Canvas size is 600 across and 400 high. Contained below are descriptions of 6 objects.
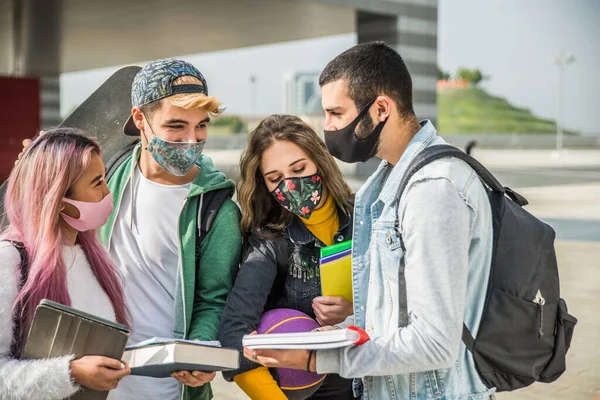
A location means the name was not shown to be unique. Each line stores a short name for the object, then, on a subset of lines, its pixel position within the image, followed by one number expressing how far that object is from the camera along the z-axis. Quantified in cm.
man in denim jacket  192
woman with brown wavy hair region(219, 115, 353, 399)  265
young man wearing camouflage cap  272
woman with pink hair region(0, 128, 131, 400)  207
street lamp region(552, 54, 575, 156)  6278
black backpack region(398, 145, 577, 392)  205
